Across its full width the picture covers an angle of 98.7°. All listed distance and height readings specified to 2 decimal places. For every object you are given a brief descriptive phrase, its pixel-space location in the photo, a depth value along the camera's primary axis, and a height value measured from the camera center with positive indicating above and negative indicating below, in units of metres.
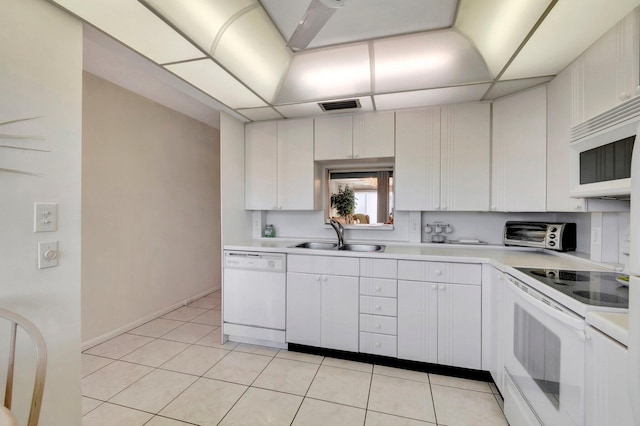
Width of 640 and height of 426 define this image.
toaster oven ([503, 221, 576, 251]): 2.14 -0.18
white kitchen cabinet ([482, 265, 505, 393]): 1.87 -0.80
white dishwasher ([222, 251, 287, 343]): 2.59 -0.82
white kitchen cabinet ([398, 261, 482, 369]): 2.12 -0.80
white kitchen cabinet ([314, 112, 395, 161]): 2.74 +0.78
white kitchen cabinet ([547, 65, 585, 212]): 1.87 +0.50
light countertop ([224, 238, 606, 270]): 1.90 -0.34
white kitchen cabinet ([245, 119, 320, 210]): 3.00 +0.50
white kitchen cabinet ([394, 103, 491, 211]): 2.51 +0.52
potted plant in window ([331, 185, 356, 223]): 3.21 +0.12
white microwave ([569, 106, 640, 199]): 1.33 +0.29
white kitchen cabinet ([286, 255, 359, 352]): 2.39 -0.81
